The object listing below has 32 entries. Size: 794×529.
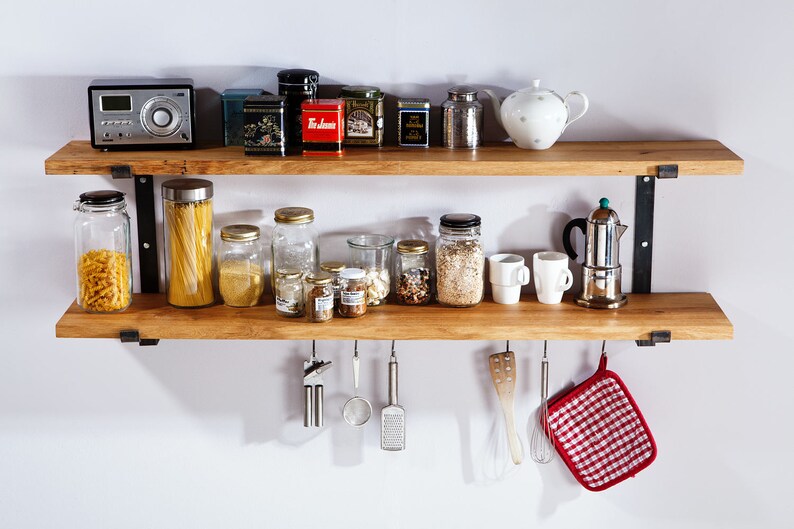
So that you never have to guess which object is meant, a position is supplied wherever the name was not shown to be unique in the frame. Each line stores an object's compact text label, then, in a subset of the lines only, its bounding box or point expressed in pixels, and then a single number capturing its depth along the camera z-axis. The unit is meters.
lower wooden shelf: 1.86
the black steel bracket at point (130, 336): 1.86
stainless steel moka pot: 1.93
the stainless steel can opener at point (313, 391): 2.08
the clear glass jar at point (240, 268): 1.95
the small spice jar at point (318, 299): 1.86
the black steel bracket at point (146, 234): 2.00
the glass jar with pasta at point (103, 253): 1.89
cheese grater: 2.11
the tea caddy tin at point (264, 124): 1.80
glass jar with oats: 1.93
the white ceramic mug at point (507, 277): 1.96
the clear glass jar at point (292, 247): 1.98
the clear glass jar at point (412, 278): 1.97
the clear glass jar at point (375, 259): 1.97
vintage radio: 1.83
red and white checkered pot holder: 2.10
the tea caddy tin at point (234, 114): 1.88
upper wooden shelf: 1.78
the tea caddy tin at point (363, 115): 1.87
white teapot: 1.83
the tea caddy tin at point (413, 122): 1.89
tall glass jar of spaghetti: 1.90
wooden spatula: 2.09
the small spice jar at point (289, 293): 1.89
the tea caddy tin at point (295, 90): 1.87
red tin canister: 1.80
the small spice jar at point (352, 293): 1.88
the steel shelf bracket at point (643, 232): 2.00
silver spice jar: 1.89
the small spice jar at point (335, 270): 1.94
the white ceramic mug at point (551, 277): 1.96
